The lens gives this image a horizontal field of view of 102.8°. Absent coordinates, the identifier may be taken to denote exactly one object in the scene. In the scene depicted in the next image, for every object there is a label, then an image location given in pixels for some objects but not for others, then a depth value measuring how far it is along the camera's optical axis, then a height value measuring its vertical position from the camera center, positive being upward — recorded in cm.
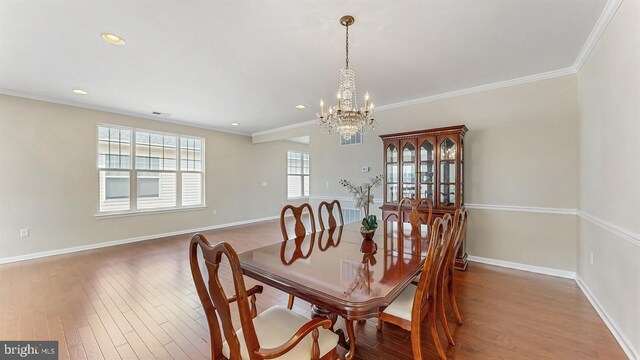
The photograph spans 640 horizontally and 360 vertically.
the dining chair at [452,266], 189 -67
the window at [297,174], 867 +25
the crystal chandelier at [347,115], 241 +64
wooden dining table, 125 -55
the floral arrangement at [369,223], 215 -35
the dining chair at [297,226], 246 -45
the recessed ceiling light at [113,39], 242 +137
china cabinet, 361 +20
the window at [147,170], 496 +23
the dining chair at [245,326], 101 -68
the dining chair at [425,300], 140 -79
